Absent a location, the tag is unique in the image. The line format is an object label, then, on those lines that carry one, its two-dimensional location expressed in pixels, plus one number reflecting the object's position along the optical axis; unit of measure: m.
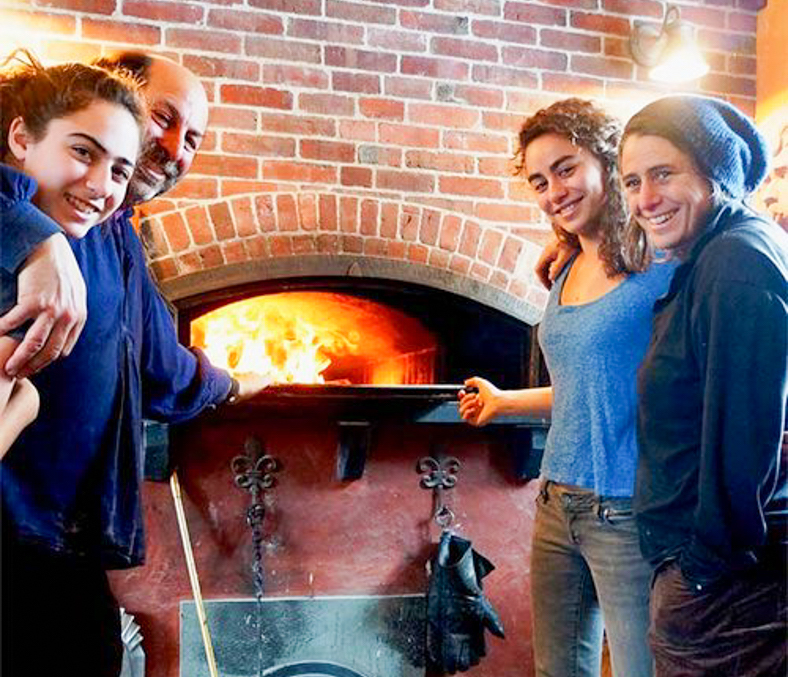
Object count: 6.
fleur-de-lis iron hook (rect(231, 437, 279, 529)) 2.40
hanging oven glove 2.40
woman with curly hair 1.46
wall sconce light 2.59
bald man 1.20
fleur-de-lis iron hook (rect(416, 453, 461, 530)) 2.54
